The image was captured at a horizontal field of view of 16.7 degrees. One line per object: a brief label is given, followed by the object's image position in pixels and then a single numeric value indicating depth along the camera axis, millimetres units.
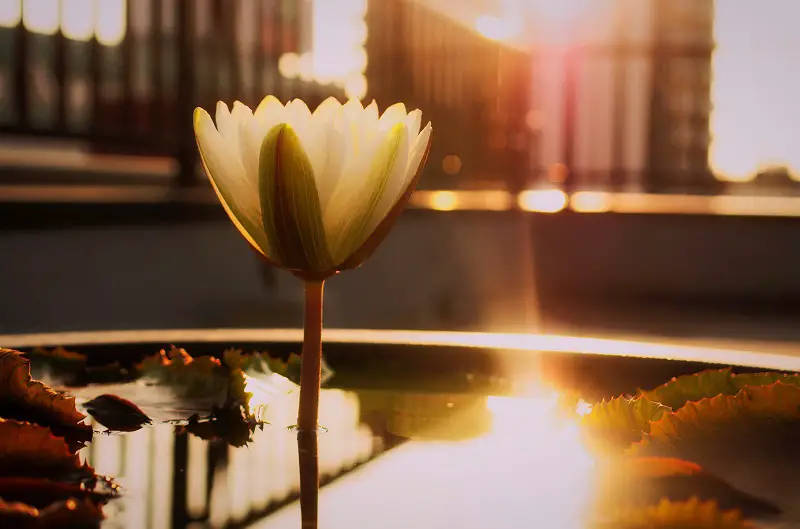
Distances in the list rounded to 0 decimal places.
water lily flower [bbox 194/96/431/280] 849
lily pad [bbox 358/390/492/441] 938
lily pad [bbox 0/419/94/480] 824
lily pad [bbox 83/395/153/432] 942
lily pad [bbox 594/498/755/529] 793
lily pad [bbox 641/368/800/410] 897
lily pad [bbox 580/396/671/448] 874
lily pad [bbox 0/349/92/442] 878
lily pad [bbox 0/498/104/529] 773
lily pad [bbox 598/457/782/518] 823
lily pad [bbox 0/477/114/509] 810
